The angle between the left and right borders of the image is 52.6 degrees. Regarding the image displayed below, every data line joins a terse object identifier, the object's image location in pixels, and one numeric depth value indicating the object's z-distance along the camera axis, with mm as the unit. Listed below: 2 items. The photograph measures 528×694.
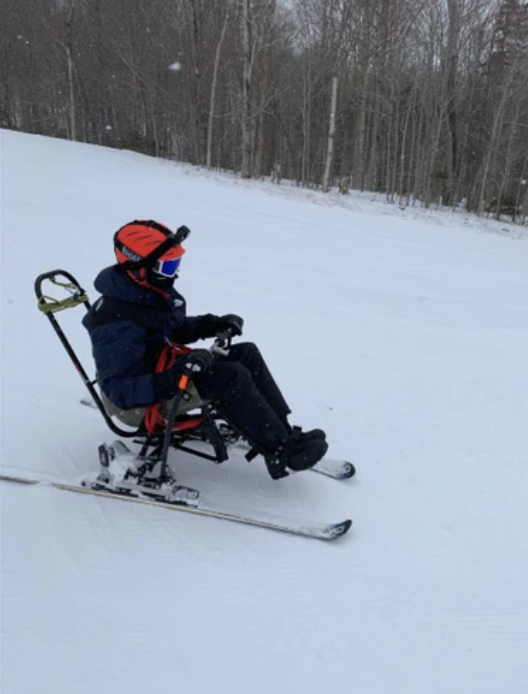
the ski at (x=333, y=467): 3324
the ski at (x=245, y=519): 2773
